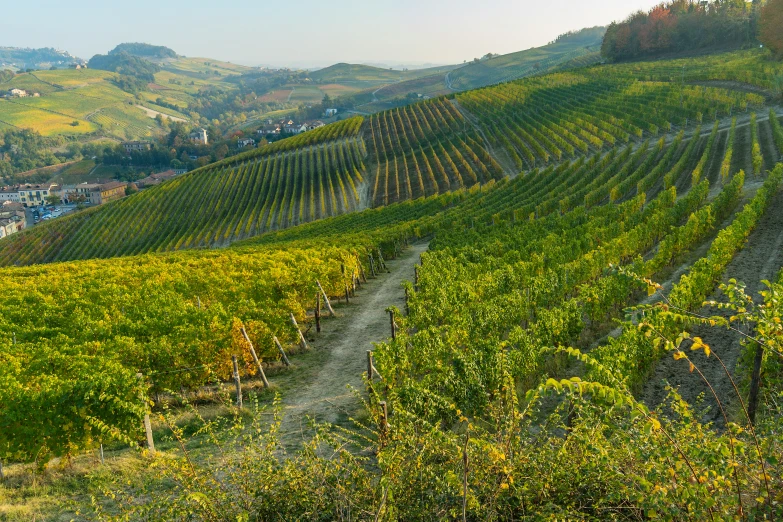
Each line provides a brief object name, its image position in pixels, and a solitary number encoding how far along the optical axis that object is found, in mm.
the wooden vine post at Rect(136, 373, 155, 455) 12047
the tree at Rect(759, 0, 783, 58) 74938
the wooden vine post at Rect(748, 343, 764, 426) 9344
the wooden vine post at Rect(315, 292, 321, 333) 20953
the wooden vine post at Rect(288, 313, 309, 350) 18734
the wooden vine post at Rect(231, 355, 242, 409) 14406
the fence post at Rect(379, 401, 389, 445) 9804
